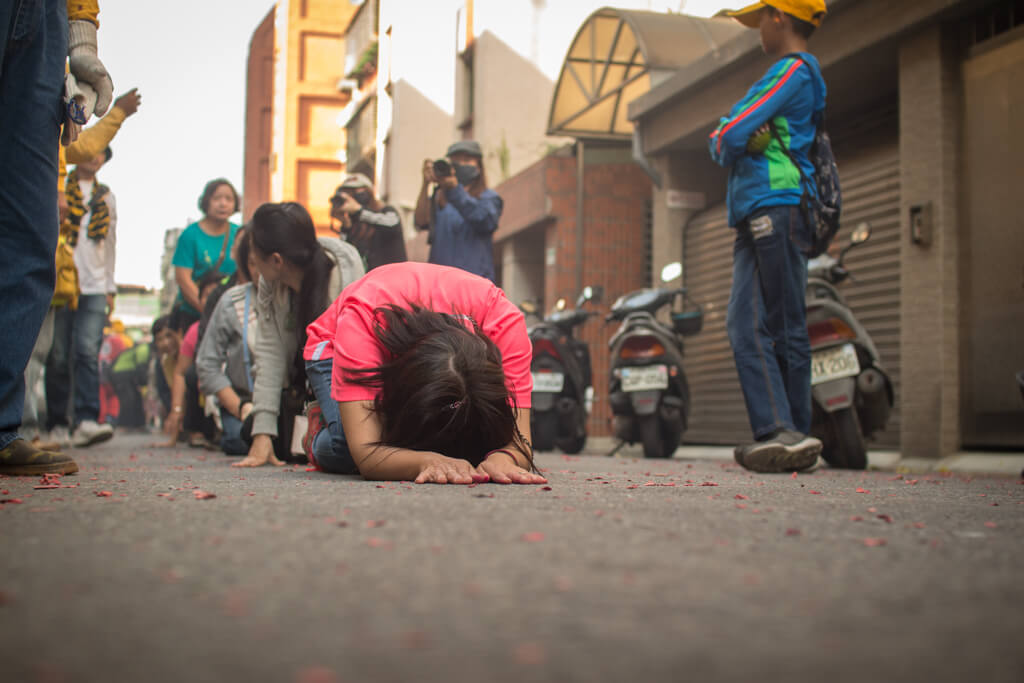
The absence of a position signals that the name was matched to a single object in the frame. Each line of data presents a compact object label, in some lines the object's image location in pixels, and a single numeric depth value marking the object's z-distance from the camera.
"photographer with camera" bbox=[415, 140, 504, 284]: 6.92
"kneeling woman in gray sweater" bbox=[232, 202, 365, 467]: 4.69
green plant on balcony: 29.45
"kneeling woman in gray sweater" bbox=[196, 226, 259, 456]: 6.18
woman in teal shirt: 8.56
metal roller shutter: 7.67
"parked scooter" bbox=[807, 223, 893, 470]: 5.64
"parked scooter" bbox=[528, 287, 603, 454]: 8.38
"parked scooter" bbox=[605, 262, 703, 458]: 7.59
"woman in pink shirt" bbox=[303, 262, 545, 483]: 3.17
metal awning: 12.02
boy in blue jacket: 4.88
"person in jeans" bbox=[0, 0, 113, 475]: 3.43
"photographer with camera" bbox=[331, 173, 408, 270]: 6.74
